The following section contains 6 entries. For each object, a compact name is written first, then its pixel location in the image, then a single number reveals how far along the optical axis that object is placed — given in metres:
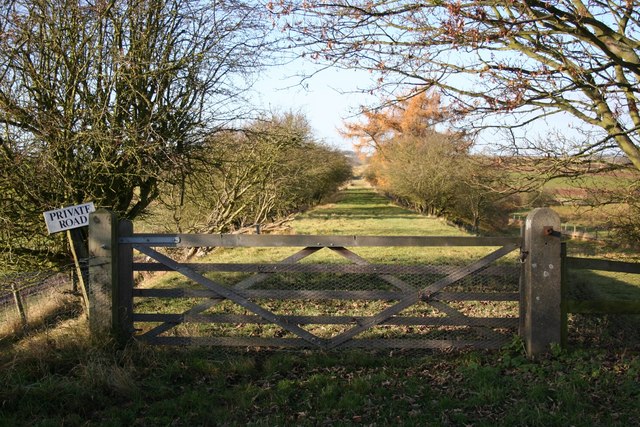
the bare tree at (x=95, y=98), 7.29
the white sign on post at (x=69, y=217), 5.83
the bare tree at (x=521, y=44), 5.83
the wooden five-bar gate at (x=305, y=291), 5.52
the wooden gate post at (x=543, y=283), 5.47
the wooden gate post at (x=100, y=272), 5.55
